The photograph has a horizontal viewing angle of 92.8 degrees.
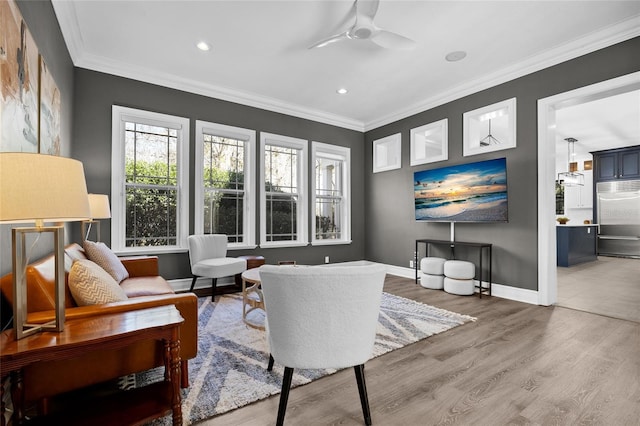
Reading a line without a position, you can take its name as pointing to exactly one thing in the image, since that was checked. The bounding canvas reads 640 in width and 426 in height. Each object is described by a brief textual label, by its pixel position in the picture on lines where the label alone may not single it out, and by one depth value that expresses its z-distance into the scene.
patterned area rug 1.81
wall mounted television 4.07
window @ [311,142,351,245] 5.88
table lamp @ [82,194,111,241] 3.14
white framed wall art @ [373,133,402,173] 5.68
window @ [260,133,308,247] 5.14
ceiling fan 2.73
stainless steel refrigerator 7.73
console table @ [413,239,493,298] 4.14
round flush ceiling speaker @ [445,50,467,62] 3.64
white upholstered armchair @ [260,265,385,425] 1.46
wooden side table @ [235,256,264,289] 4.35
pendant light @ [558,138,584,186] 7.04
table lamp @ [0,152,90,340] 1.15
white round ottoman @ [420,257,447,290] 4.50
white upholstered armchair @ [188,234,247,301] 3.85
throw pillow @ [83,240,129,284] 2.65
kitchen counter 6.45
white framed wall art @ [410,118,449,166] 4.84
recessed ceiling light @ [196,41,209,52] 3.44
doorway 3.67
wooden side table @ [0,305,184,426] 1.23
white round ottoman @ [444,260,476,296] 4.18
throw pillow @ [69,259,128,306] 1.68
